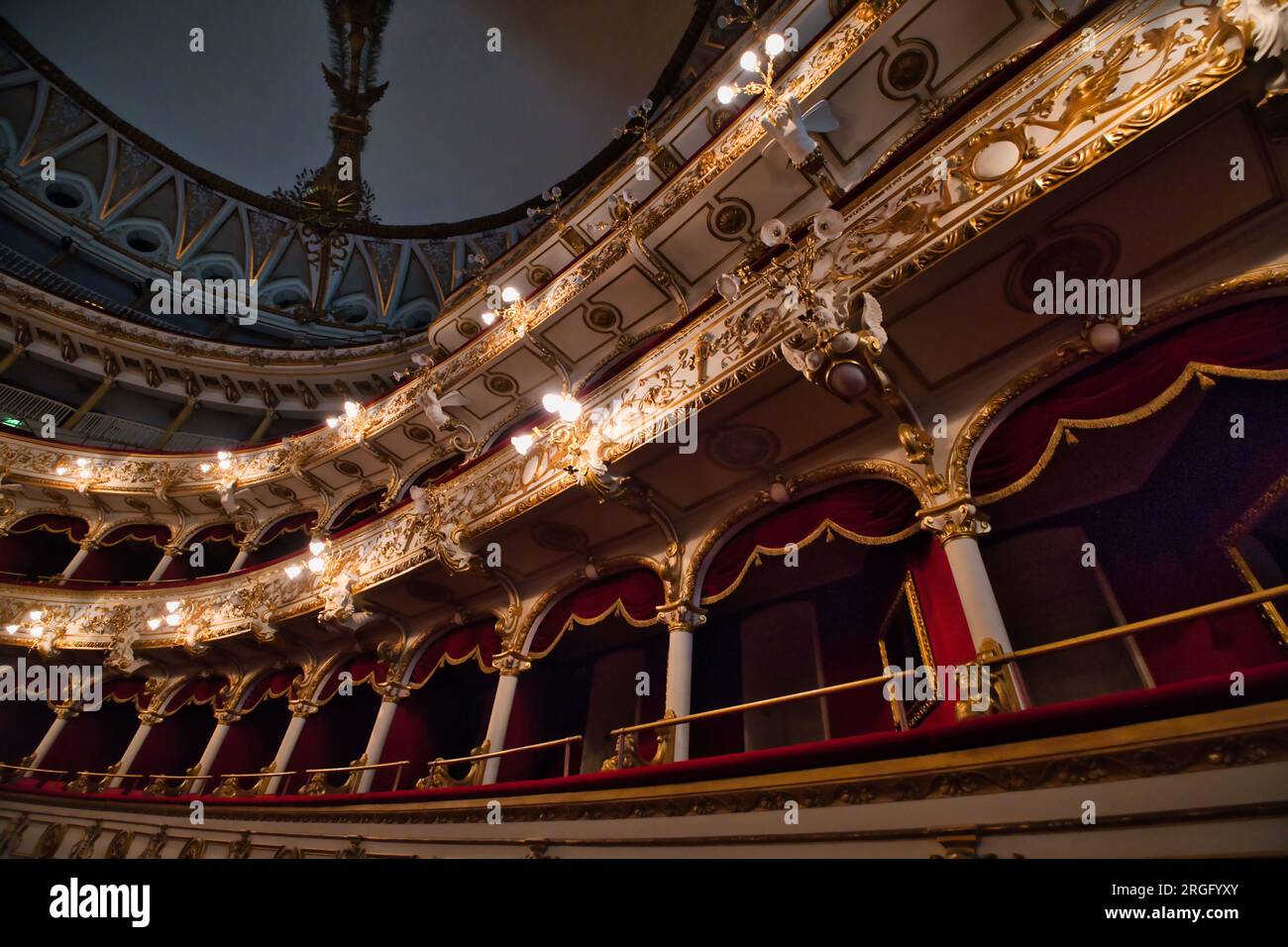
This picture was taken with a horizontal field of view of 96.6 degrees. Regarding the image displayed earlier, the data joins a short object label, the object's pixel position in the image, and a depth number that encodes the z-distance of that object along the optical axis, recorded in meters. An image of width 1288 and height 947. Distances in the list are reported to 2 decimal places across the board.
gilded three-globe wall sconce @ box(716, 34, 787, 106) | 5.59
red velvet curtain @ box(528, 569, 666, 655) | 5.63
